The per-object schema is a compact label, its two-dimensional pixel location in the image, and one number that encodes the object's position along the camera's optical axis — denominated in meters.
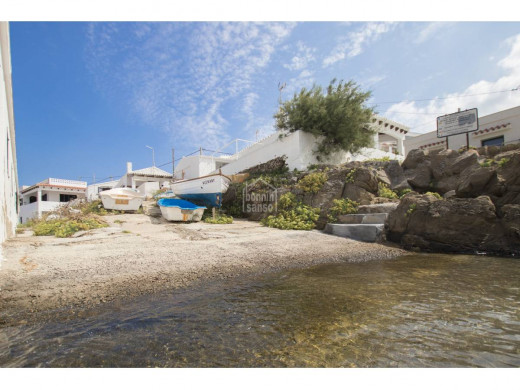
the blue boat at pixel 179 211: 11.69
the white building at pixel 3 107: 6.02
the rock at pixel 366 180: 11.01
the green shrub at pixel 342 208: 10.29
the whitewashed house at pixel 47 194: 26.91
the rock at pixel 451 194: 8.55
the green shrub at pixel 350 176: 11.28
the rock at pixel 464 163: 10.20
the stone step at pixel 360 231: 8.11
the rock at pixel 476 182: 7.38
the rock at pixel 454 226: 6.41
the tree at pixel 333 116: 15.76
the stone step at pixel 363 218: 8.99
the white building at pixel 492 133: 17.94
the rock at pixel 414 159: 11.93
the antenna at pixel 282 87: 20.56
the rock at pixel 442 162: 10.79
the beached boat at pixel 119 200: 14.19
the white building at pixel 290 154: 16.03
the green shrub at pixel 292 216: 10.18
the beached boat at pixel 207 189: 13.80
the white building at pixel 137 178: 33.72
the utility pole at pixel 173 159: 38.13
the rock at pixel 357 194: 10.63
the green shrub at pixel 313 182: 11.78
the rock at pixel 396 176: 11.46
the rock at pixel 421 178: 10.97
